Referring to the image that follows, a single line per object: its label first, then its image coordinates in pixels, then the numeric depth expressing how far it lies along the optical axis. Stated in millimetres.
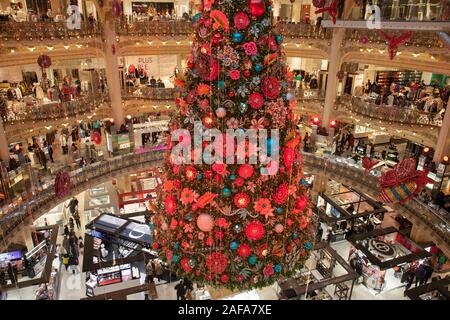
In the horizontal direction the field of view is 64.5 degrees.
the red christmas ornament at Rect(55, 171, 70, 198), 13391
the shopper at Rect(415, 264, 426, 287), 13062
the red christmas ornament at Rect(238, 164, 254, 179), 5834
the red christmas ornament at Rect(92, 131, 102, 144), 17109
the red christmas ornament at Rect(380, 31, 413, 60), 14848
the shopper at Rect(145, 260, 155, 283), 12896
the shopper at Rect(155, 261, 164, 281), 13195
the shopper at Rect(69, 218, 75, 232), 15545
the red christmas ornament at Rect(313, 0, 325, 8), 15523
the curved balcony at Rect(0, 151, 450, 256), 12359
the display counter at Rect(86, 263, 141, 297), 11969
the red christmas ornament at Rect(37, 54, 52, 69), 14238
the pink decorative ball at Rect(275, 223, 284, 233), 6280
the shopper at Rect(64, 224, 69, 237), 15312
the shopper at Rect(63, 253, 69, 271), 13805
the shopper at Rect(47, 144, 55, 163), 17297
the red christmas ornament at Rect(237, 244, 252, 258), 6215
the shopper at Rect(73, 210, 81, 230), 16619
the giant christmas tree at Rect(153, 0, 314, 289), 5566
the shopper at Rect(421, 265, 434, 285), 13133
